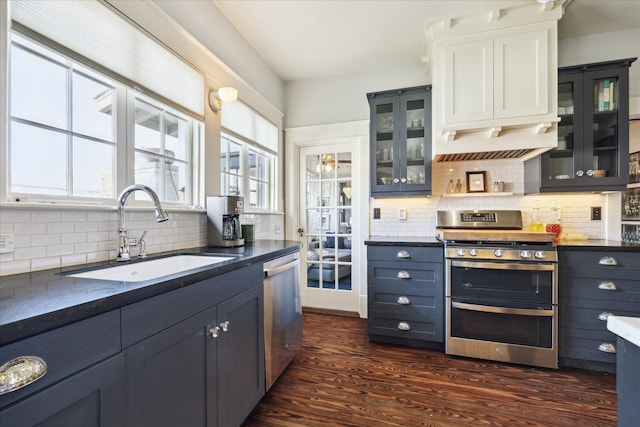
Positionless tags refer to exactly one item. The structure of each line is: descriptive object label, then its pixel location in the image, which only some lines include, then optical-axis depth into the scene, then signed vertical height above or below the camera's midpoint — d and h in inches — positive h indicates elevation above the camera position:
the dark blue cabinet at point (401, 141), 110.3 +28.2
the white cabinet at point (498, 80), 87.7 +42.3
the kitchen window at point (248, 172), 103.6 +16.4
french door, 133.8 -5.5
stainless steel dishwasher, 69.2 -27.1
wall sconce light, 85.4 +35.4
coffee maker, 82.7 -2.4
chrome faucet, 56.5 -1.1
